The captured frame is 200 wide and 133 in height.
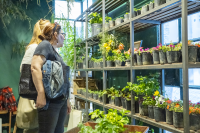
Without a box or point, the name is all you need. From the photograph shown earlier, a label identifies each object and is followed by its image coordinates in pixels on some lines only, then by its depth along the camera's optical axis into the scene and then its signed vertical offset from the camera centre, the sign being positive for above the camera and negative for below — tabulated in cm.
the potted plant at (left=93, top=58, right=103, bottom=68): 331 +9
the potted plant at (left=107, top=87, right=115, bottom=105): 283 -39
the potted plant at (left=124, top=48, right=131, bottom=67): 250 +11
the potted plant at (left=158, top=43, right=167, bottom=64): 190 +12
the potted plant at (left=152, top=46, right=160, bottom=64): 201 +13
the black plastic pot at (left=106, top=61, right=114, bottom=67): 292 +7
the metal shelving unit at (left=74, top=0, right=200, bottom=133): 158 +55
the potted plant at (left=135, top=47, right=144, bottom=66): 222 +12
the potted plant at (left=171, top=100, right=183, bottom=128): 170 -42
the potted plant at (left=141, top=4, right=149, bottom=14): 213 +64
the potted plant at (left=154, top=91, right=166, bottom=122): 193 -44
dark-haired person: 157 -23
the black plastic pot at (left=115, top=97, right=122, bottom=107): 270 -46
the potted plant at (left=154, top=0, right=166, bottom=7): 193 +64
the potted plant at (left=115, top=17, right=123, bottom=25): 276 +66
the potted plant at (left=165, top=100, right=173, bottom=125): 182 -43
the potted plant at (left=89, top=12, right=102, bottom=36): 338 +79
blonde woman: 232 -56
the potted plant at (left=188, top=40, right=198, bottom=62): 163 +12
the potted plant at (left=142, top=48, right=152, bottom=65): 213 +11
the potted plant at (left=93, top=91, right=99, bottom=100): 336 -46
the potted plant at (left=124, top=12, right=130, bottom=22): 255 +66
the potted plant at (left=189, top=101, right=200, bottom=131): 159 -41
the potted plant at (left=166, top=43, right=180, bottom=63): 178 +13
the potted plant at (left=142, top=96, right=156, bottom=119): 206 -38
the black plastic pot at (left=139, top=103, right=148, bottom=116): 216 -47
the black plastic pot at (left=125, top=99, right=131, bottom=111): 244 -45
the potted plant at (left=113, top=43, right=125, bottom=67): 269 +15
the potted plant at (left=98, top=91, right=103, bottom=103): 312 -45
